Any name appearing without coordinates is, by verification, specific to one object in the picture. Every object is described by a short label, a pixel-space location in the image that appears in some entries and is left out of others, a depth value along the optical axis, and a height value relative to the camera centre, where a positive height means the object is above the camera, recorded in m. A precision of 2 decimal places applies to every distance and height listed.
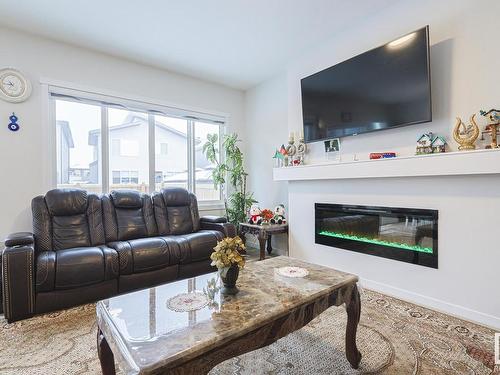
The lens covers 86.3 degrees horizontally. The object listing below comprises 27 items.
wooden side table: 3.45 -0.57
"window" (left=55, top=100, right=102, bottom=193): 3.24 +0.57
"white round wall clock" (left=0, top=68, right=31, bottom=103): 2.81 +1.14
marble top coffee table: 0.98 -0.58
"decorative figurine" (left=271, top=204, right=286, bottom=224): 3.71 -0.39
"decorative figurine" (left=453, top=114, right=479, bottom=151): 2.03 +0.39
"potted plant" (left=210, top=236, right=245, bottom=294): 1.43 -0.40
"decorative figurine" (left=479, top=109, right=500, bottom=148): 1.94 +0.43
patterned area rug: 1.55 -1.05
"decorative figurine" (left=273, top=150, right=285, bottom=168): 3.68 +0.41
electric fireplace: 2.34 -0.46
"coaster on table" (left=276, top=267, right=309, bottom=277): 1.70 -0.56
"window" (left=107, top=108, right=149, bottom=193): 3.62 +0.59
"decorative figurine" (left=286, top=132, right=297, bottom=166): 3.56 +0.52
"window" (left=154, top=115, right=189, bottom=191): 4.03 +0.58
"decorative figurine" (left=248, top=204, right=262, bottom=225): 3.71 -0.40
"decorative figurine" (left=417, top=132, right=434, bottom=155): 2.29 +0.36
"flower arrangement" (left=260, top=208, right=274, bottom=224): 3.70 -0.39
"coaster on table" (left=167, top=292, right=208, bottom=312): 1.29 -0.57
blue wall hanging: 2.85 +0.74
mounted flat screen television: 2.28 +0.94
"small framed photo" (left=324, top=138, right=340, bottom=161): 3.08 +0.44
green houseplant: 4.15 +0.24
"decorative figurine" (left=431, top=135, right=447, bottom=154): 2.22 +0.34
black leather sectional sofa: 2.12 -0.55
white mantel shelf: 1.91 +0.17
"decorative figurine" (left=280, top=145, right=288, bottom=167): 3.62 +0.44
